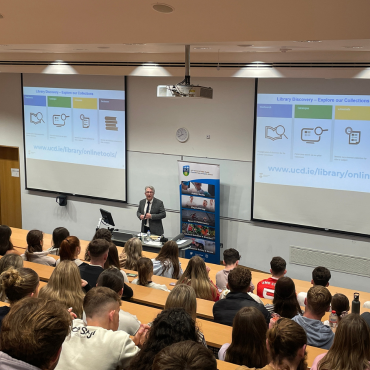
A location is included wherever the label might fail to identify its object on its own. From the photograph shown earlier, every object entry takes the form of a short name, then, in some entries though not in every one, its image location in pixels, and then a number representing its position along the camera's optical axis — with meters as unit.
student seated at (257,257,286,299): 4.45
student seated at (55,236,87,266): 4.38
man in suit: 7.30
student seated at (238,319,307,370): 2.27
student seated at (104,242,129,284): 4.61
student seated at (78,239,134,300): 3.94
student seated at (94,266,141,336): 2.98
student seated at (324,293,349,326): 3.50
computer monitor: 6.81
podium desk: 6.41
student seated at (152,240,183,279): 4.98
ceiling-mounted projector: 5.01
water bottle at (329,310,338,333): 3.49
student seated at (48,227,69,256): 5.33
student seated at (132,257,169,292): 4.26
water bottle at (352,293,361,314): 3.52
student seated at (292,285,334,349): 3.18
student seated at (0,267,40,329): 2.75
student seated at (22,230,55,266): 4.98
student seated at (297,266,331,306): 4.42
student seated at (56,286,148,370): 2.25
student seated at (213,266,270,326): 3.42
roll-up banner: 7.22
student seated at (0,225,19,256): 5.08
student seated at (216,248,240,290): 4.74
